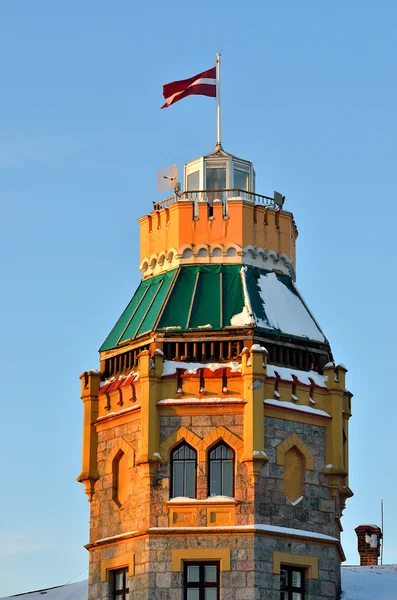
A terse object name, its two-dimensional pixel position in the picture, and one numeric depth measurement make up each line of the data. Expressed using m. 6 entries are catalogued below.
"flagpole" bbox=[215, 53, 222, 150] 65.56
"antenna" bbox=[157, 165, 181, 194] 64.61
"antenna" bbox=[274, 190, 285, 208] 64.19
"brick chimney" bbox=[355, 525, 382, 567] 67.62
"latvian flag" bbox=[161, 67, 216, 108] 64.88
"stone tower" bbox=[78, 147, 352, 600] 57.16
